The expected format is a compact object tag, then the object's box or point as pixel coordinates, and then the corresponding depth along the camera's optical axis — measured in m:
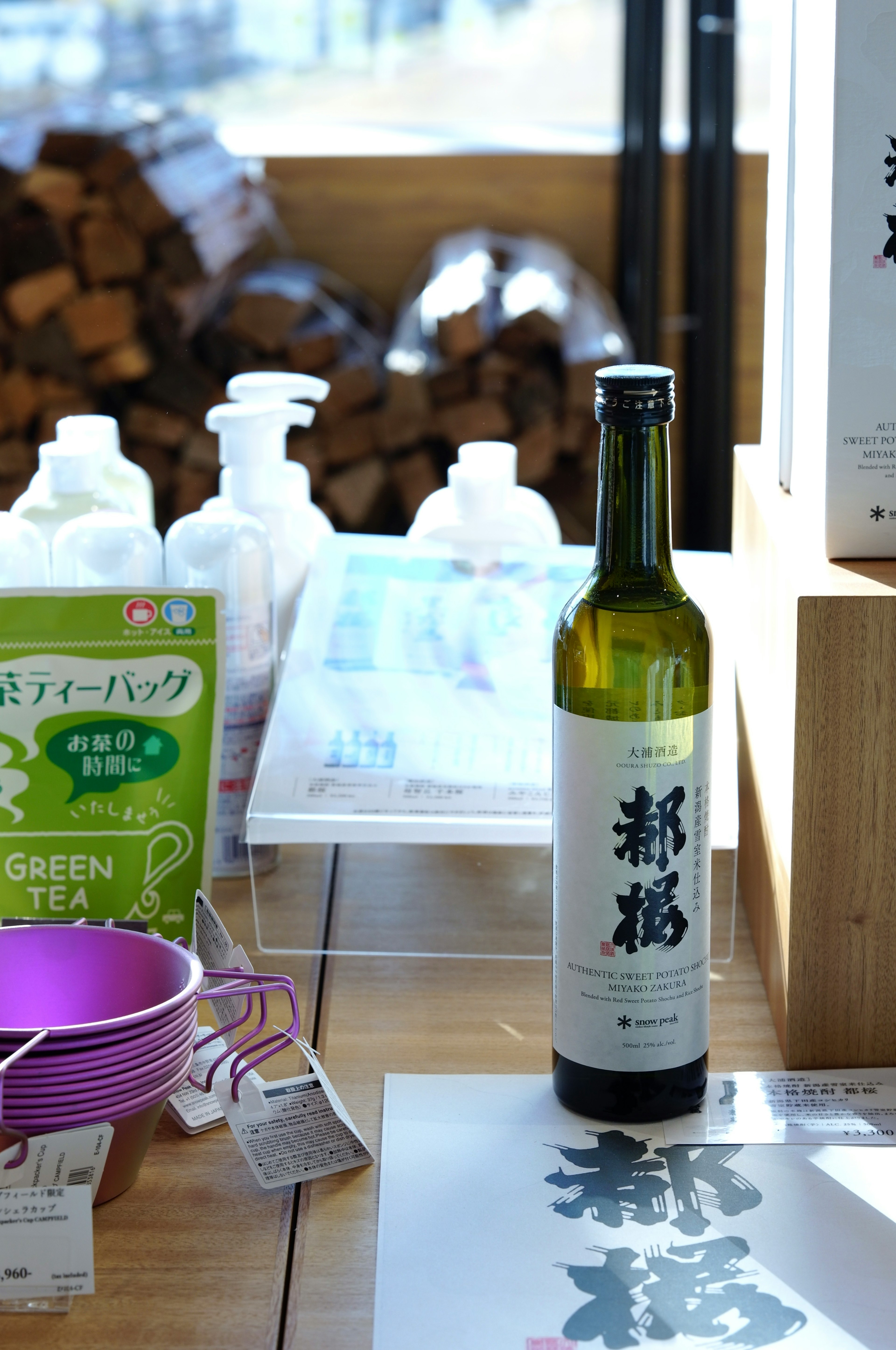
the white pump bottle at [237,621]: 1.41
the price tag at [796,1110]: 1.22
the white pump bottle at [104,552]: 1.41
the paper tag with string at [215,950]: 1.26
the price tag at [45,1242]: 1.13
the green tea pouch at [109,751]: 1.35
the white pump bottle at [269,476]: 1.47
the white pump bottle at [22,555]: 1.40
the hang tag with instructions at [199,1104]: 1.23
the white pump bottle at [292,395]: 1.50
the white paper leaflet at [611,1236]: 1.12
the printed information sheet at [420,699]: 1.36
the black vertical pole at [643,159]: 3.28
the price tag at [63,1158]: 1.14
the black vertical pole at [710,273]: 3.13
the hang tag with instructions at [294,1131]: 1.20
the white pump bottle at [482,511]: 1.50
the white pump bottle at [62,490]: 1.47
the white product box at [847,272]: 1.23
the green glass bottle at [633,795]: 1.19
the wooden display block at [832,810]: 1.24
